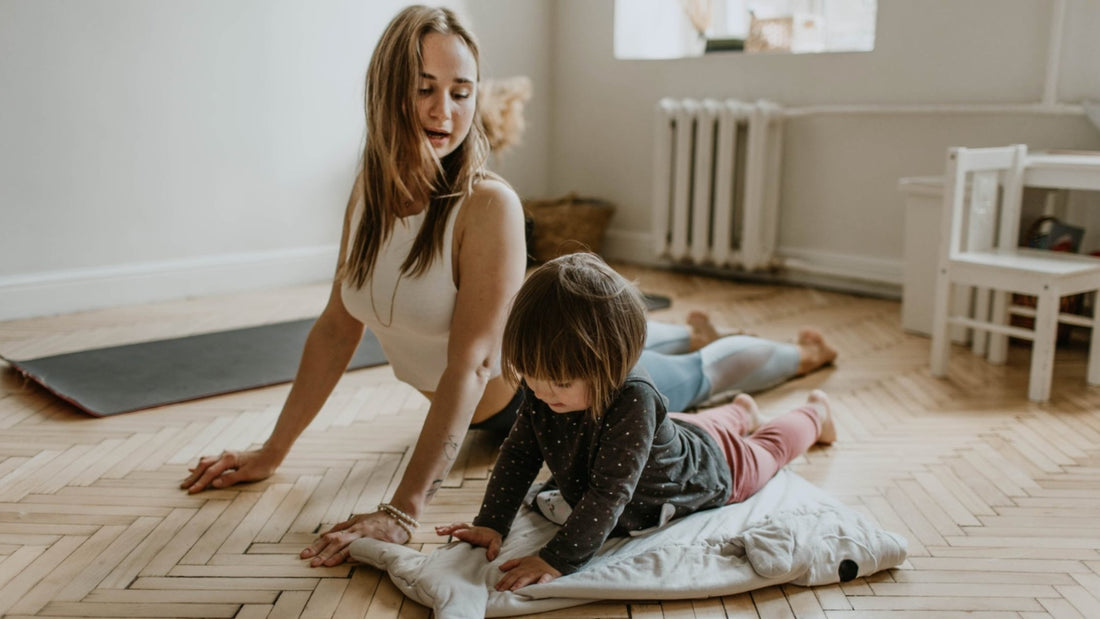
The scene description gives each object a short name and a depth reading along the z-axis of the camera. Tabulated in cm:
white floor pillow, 143
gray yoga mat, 244
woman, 160
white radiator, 384
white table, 257
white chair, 246
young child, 136
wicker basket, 422
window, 392
